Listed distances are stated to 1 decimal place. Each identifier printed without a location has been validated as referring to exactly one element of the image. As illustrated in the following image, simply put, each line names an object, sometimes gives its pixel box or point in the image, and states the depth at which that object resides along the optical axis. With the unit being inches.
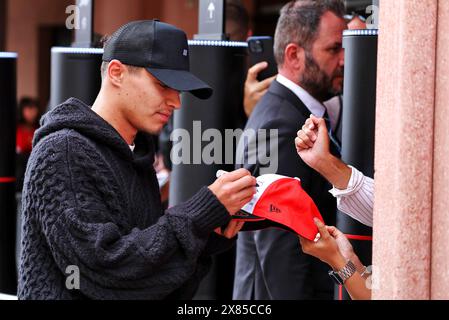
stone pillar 123.0
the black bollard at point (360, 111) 169.4
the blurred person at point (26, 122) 450.5
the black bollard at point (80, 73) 228.3
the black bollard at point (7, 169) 246.1
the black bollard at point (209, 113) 221.4
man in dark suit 209.6
